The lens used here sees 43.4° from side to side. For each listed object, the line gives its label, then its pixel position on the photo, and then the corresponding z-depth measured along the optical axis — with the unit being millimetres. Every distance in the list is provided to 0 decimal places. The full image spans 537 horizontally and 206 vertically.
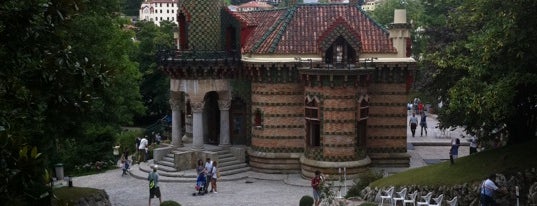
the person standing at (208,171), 27136
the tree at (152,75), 53344
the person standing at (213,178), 27188
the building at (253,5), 134500
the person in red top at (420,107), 51188
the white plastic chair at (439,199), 20509
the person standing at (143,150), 33531
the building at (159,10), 149000
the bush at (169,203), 21681
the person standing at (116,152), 35778
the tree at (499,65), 18391
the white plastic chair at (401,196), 21672
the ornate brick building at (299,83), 29188
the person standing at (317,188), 22781
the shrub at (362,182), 24562
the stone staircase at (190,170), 29953
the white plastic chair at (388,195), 21984
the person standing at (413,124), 40719
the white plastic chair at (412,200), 21352
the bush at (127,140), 40259
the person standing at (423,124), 41500
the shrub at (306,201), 22594
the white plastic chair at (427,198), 20844
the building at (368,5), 169300
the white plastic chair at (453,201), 20469
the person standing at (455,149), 31159
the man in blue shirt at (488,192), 19203
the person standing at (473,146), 31688
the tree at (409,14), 57688
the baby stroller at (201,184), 26766
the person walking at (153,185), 23952
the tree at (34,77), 8727
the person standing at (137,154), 34731
